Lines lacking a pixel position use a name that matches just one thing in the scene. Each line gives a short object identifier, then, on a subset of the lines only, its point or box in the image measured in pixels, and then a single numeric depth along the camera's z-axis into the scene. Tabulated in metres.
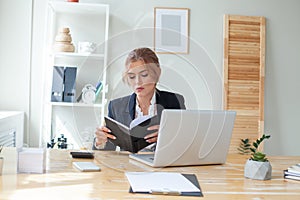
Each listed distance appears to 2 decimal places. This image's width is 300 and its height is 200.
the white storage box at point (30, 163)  1.53
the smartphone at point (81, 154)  1.91
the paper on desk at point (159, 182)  1.34
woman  1.91
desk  1.26
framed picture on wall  3.82
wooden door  3.89
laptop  1.74
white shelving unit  3.52
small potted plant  1.58
